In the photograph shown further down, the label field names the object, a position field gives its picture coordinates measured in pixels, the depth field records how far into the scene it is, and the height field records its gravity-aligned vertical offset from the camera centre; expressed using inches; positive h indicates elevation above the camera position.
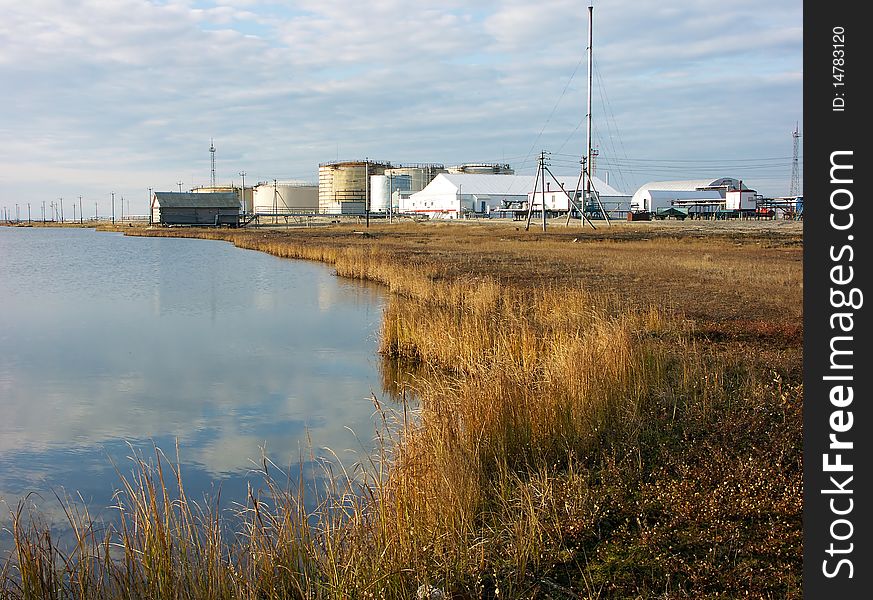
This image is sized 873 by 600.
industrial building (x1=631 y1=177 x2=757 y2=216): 3927.2 +246.8
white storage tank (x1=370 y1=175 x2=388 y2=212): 5213.1 +339.9
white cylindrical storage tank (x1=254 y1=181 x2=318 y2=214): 5568.9 +336.7
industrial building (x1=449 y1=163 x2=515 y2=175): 5561.0 +527.9
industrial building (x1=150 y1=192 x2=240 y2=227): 3715.6 +175.8
